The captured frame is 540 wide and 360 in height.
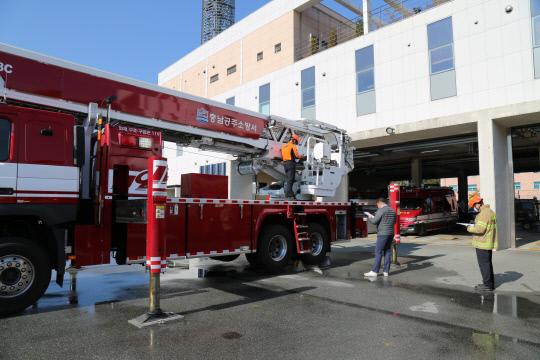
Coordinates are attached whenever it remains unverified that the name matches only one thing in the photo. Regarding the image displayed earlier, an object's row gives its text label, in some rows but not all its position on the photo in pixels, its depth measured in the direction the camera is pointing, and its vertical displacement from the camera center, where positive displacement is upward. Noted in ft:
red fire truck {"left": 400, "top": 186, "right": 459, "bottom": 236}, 61.10 -1.26
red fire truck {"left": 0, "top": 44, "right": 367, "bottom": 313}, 17.54 +1.35
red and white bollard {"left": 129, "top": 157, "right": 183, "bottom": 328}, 16.90 -0.95
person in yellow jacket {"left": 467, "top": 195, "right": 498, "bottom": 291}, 22.74 -2.36
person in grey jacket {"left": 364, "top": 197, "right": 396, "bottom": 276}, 27.55 -2.19
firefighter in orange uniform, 31.07 +3.56
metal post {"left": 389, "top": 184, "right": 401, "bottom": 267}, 32.14 -0.23
